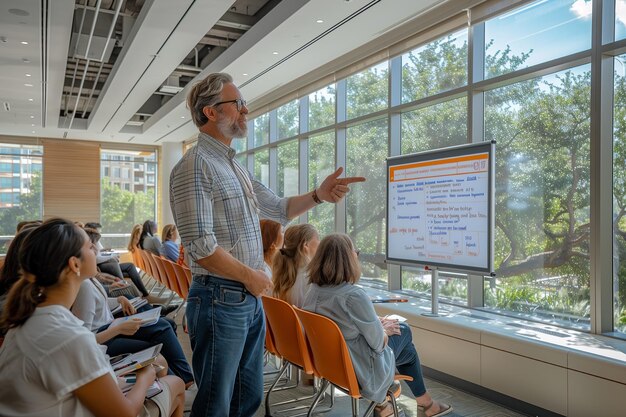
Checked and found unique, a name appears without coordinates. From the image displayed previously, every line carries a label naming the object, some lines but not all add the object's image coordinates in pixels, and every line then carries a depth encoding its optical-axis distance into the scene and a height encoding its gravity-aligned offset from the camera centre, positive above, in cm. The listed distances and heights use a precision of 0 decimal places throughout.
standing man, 167 -17
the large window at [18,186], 1230 +46
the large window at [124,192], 1359 +35
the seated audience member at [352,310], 264 -56
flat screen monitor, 381 -2
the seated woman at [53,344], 129 -36
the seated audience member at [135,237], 879 -56
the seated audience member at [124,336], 289 -82
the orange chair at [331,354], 251 -77
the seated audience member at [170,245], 795 -64
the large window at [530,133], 352 +66
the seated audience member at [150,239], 841 -58
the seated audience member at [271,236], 338 -20
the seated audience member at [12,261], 189 -22
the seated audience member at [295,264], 336 -39
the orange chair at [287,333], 285 -76
